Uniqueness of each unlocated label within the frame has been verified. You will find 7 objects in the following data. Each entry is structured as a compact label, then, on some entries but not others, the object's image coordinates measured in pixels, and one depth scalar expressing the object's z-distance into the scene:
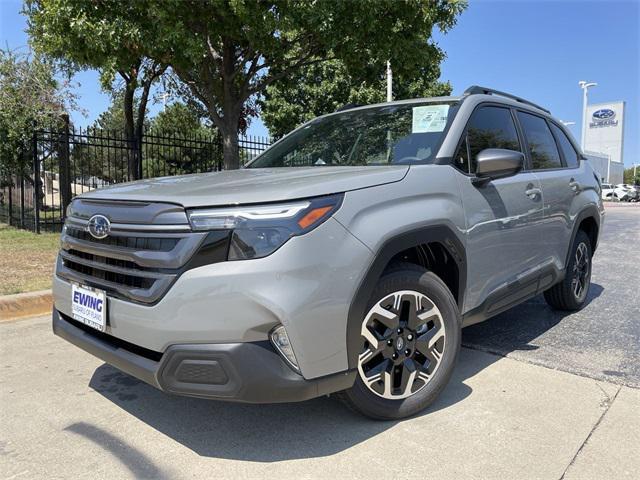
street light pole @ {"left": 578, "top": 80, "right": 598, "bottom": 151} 47.94
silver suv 2.17
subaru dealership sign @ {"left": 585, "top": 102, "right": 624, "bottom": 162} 73.44
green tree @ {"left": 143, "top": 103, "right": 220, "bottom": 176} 14.53
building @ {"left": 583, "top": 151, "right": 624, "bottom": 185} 61.79
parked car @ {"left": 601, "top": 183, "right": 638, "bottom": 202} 47.50
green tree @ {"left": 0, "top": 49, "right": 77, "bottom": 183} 10.95
